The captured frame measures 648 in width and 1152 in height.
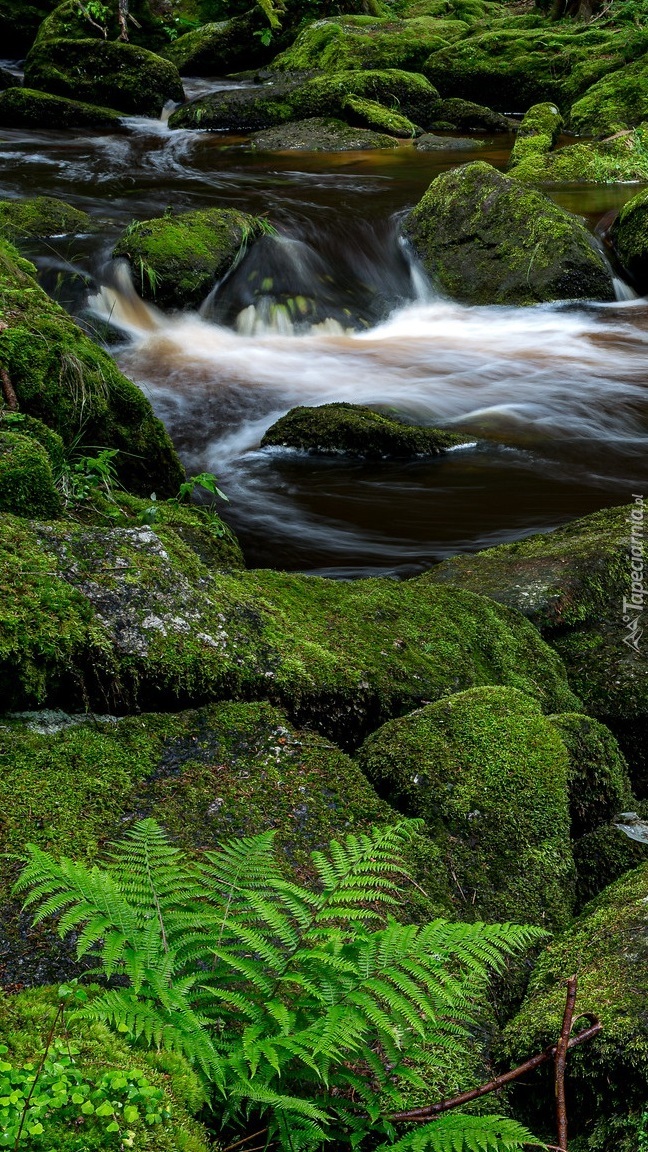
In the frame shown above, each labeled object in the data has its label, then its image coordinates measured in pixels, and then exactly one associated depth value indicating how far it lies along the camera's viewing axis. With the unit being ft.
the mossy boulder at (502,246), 37.73
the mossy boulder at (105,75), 64.03
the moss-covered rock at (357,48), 69.51
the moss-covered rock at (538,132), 53.46
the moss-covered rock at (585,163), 50.21
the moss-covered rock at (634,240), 38.17
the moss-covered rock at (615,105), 58.75
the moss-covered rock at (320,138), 57.62
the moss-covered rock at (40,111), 58.23
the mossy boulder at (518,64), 67.00
